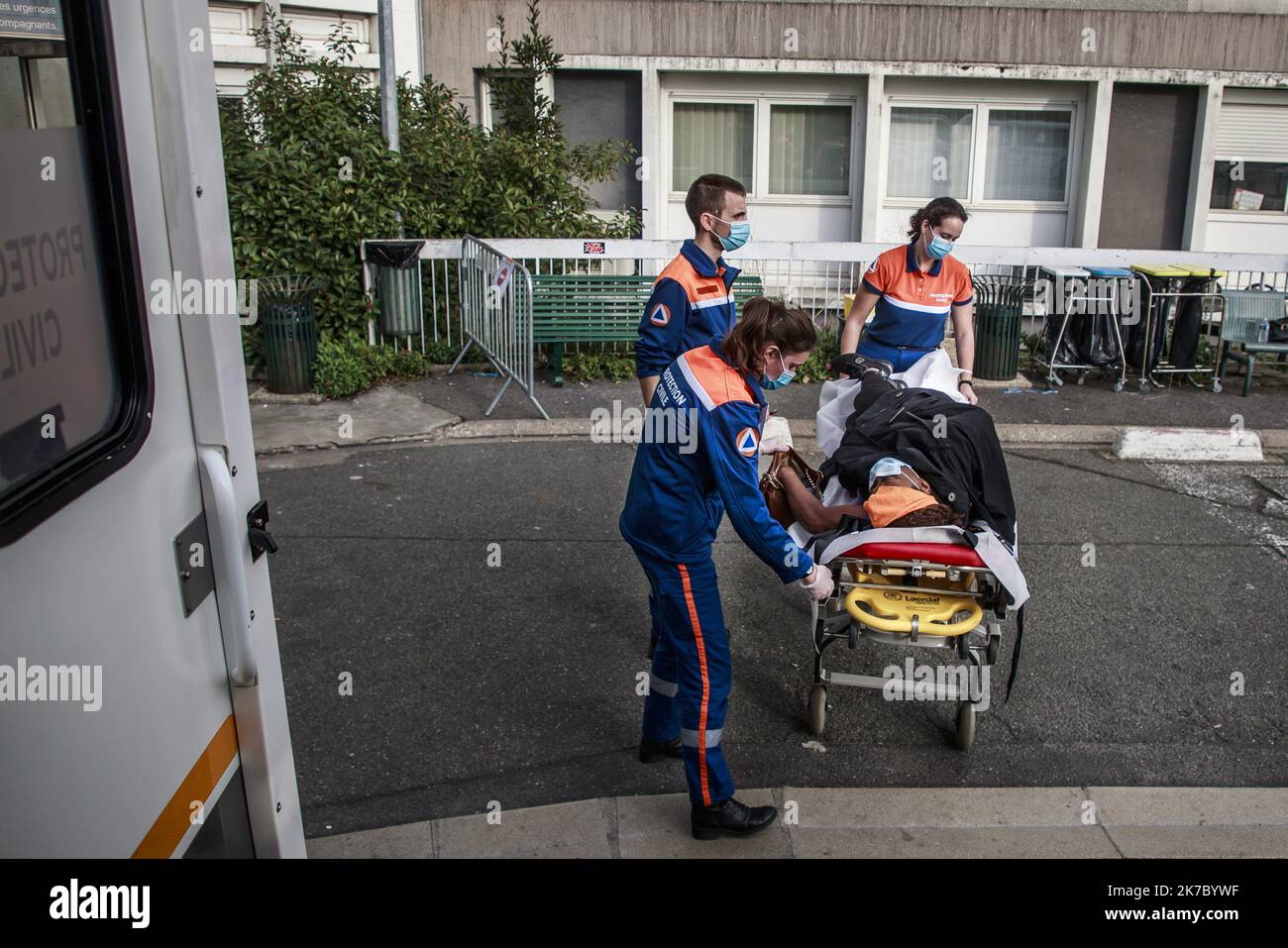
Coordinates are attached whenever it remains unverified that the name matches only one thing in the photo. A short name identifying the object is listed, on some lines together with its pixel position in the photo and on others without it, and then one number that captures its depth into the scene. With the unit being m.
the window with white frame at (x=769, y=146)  14.53
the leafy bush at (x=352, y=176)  10.43
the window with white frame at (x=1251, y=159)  14.49
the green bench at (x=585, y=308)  10.28
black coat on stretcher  4.66
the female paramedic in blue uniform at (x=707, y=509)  3.87
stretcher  4.46
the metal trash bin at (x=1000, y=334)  10.93
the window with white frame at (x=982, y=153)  14.49
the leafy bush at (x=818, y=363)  11.02
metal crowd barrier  9.39
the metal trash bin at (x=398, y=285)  10.36
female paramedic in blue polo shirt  6.31
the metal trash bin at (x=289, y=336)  9.77
